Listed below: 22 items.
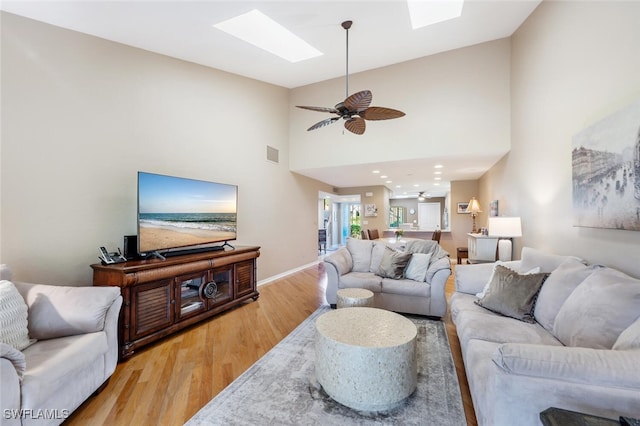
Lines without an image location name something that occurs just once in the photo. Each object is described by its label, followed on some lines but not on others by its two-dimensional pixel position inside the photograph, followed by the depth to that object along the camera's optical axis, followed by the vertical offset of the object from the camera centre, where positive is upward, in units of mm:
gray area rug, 1646 -1254
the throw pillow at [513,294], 2113 -648
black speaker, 2799 -337
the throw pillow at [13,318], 1575 -633
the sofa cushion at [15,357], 1255 -701
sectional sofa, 994 -632
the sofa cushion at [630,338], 1149 -545
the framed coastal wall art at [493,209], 4895 +133
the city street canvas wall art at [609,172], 1739 +328
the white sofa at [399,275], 3215 -781
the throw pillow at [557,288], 1872 -526
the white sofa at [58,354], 1310 -824
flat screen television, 2777 +26
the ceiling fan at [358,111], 2652 +1144
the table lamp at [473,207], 5828 +197
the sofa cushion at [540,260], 2271 -396
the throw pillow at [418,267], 3371 -653
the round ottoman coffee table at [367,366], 1645 -952
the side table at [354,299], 2697 -852
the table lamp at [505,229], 3523 -174
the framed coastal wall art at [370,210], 8367 +177
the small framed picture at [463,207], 7033 +235
